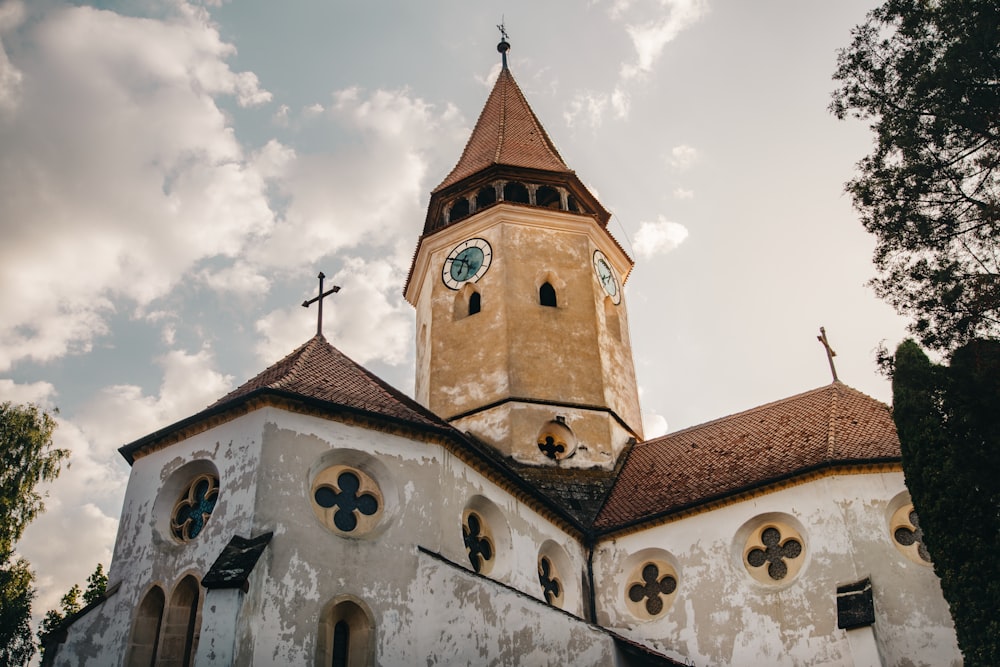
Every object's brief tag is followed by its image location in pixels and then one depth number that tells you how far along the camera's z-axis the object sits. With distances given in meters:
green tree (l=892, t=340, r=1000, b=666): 11.01
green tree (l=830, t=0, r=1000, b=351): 11.09
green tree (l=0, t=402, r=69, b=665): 18.86
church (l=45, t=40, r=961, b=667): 12.39
